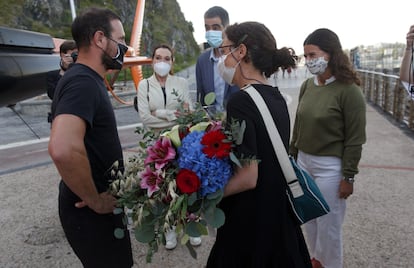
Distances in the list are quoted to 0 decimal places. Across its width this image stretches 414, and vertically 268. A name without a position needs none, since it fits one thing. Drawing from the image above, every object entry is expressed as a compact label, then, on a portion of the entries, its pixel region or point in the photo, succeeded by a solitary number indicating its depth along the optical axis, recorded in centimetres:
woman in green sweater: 242
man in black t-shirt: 157
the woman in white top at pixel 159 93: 347
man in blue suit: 337
